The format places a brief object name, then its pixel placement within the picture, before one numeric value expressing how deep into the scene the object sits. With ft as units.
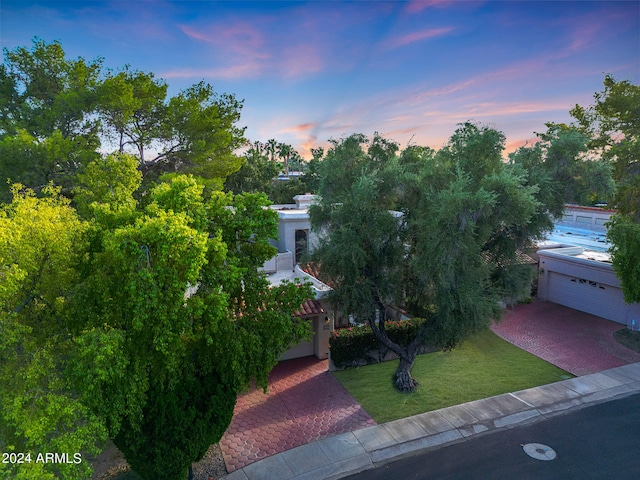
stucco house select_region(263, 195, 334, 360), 49.52
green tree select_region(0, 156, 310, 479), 20.62
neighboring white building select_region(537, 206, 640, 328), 63.41
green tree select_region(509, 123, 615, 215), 42.09
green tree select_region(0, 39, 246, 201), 51.90
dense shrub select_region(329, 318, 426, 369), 48.60
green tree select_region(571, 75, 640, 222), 61.00
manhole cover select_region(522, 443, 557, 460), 32.50
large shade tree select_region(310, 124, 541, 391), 35.94
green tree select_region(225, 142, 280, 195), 114.52
